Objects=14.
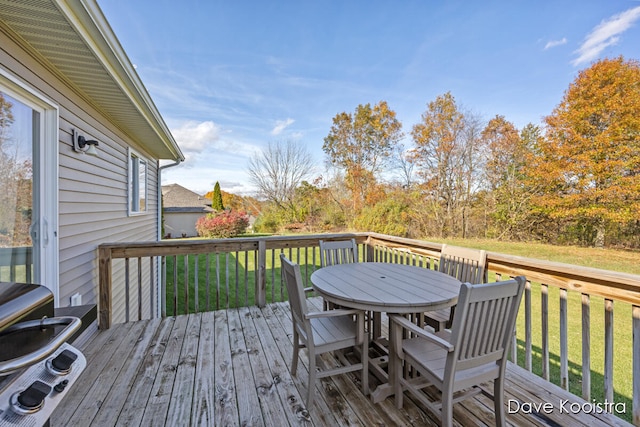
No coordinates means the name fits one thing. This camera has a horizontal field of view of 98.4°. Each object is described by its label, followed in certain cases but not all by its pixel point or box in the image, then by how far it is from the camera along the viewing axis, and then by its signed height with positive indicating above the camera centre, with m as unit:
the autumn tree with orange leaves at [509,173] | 10.08 +1.48
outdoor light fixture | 2.83 +0.73
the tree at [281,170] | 15.98 +2.52
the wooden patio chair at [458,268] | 2.42 -0.55
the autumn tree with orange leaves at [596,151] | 8.12 +1.96
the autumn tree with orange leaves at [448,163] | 11.09 +2.07
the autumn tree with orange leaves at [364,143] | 13.61 +3.56
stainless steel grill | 0.68 -0.38
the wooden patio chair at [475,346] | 1.45 -0.74
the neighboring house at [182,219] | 21.34 -0.51
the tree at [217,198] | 22.78 +1.20
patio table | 1.89 -0.59
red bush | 14.30 -0.63
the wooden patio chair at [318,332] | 1.87 -0.90
